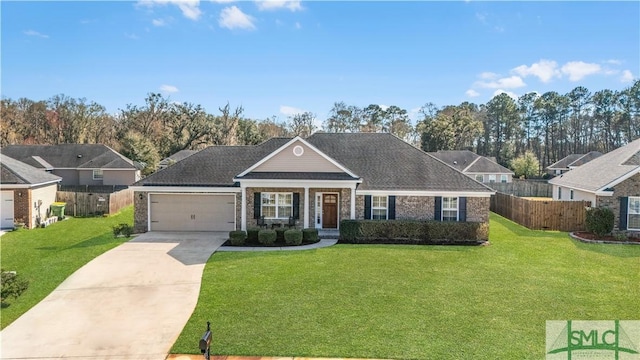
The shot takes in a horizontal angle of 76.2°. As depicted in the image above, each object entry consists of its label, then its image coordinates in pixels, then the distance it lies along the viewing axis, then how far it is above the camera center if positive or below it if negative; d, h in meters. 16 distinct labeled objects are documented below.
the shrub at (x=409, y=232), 18.27 -2.58
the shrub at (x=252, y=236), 17.77 -2.71
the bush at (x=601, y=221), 19.14 -2.13
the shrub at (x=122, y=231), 18.98 -2.69
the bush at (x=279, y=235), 17.98 -2.70
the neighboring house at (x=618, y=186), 19.72 -0.54
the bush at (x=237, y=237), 17.30 -2.71
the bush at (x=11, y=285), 10.36 -2.96
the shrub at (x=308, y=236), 17.83 -2.70
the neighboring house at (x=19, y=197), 21.61 -1.33
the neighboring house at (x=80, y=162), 38.62 +1.05
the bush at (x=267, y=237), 17.28 -2.68
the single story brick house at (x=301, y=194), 19.39 -0.98
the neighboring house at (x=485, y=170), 50.50 +0.61
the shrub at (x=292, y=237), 17.33 -2.67
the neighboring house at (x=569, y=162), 55.22 +1.83
